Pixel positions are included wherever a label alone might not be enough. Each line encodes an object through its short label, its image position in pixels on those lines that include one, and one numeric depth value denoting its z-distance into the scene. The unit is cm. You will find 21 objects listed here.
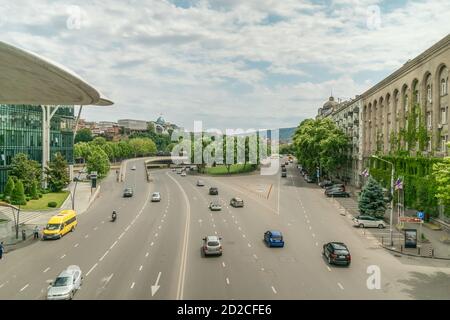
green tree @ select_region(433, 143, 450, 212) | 2683
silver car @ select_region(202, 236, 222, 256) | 3069
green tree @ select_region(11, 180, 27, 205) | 5547
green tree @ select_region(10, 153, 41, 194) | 6425
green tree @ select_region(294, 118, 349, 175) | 8112
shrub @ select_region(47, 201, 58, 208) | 5716
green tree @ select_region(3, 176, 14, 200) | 5780
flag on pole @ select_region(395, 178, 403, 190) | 4002
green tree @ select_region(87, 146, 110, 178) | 9281
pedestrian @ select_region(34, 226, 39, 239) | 3912
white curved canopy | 2155
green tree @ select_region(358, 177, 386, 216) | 4644
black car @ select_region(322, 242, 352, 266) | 2834
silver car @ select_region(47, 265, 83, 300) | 2175
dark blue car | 3381
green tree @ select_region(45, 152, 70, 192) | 7275
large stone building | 4612
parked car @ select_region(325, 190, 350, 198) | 6531
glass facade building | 6800
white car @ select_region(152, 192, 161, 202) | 6328
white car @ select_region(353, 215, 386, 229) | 4319
